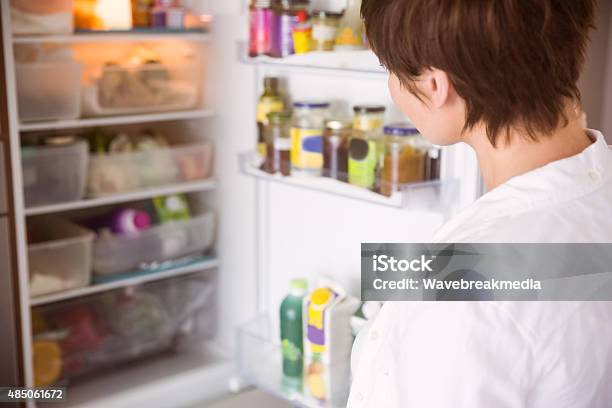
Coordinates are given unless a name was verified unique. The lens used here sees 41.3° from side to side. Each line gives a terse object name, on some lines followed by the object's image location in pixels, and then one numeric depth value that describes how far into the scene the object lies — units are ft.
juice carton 6.27
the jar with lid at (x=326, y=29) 6.13
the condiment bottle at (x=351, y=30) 6.02
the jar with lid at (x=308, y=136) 6.34
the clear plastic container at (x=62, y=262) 7.63
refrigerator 6.92
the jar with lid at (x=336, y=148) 6.27
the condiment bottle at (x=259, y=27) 6.61
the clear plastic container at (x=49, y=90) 7.29
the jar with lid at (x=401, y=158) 5.81
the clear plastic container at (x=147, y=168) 7.97
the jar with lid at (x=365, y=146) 5.96
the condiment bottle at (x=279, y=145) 6.64
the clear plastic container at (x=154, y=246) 8.04
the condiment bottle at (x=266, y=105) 7.00
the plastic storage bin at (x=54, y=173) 7.47
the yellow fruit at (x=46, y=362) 7.73
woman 2.81
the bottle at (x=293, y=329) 6.67
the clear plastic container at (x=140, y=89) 7.85
